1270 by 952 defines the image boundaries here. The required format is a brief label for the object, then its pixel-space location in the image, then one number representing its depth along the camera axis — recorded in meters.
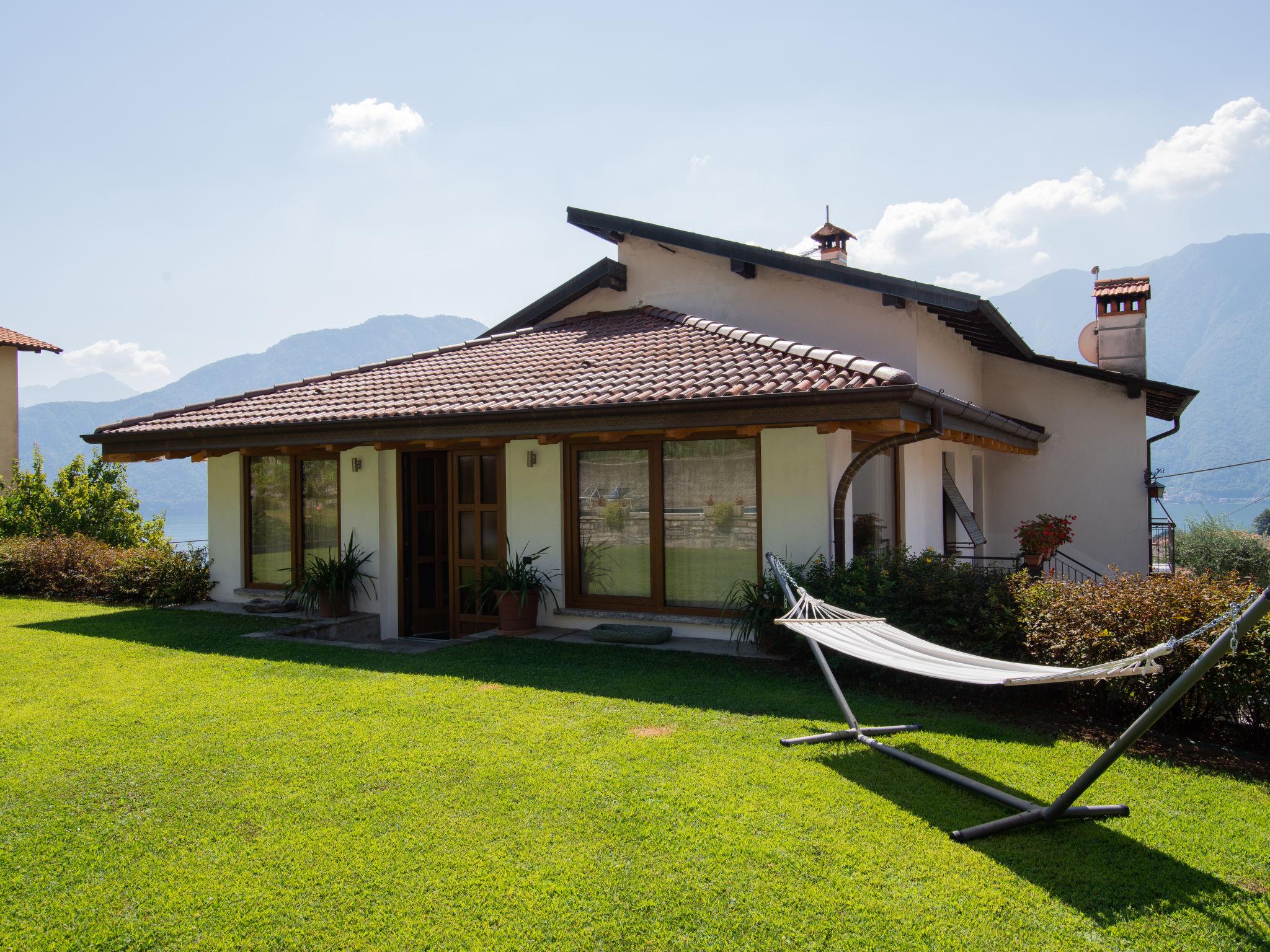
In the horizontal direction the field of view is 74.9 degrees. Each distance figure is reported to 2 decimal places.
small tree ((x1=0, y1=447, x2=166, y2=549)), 17.12
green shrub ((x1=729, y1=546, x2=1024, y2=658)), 6.73
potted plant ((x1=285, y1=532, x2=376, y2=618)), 10.55
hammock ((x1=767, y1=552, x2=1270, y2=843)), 3.28
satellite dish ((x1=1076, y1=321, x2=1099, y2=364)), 14.81
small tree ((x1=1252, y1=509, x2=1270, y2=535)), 32.94
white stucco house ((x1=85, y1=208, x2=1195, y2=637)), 8.48
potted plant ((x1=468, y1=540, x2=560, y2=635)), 9.44
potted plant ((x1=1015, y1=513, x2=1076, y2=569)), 11.80
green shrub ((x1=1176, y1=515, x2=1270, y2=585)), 16.56
